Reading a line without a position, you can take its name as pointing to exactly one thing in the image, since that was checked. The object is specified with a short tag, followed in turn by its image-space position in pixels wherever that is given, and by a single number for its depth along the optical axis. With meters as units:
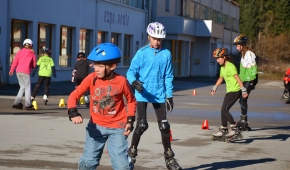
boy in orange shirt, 6.72
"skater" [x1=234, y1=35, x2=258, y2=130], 13.75
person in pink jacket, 16.77
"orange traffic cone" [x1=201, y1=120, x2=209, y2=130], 14.11
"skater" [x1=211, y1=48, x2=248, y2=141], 12.00
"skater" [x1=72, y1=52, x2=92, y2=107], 18.61
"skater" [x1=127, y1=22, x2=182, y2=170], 8.81
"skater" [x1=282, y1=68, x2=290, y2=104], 25.62
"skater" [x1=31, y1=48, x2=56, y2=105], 18.56
